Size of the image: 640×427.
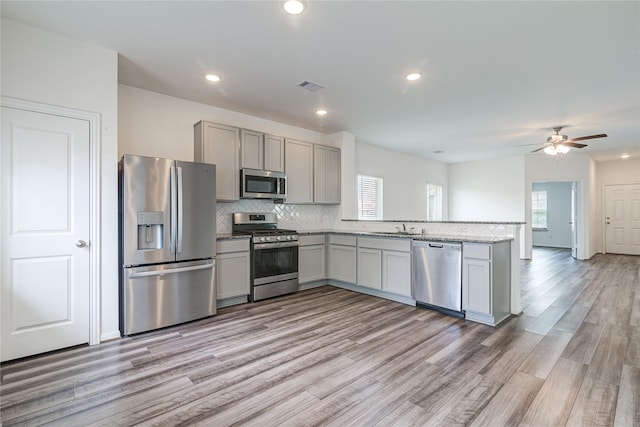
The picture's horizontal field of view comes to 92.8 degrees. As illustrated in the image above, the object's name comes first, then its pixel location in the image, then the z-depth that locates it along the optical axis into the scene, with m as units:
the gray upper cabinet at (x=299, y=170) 4.79
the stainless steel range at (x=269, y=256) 4.09
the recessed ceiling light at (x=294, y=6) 2.16
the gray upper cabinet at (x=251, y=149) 4.21
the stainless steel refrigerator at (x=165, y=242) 2.94
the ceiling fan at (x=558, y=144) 5.32
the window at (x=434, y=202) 8.77
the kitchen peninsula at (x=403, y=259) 3.31
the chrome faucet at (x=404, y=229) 4.48
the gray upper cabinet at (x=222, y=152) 3.90
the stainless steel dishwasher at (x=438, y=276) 3.50
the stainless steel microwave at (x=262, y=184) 4.18
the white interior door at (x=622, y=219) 8.19
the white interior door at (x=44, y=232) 2.44
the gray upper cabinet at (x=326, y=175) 5.14
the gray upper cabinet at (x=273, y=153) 4.48
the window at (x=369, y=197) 6.64
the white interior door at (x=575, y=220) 7.87
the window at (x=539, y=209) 10.34
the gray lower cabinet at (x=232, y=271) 3.77
